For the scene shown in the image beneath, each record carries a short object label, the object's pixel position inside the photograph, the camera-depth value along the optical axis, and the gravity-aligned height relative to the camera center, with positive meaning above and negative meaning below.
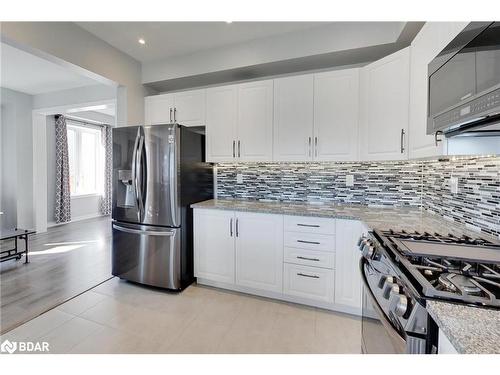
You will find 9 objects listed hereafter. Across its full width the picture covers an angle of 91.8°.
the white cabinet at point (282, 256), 2.07 -0.71
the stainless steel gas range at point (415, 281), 0.73 -0.35
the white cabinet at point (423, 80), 1.35 +0.71
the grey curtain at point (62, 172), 5.38 +0.16
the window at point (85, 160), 5.89 +0.52
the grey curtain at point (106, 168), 6.38 +0.32
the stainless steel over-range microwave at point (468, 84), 0.87 +0.41
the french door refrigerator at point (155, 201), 2.45 -0.22
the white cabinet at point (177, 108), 2.89 +0.90
